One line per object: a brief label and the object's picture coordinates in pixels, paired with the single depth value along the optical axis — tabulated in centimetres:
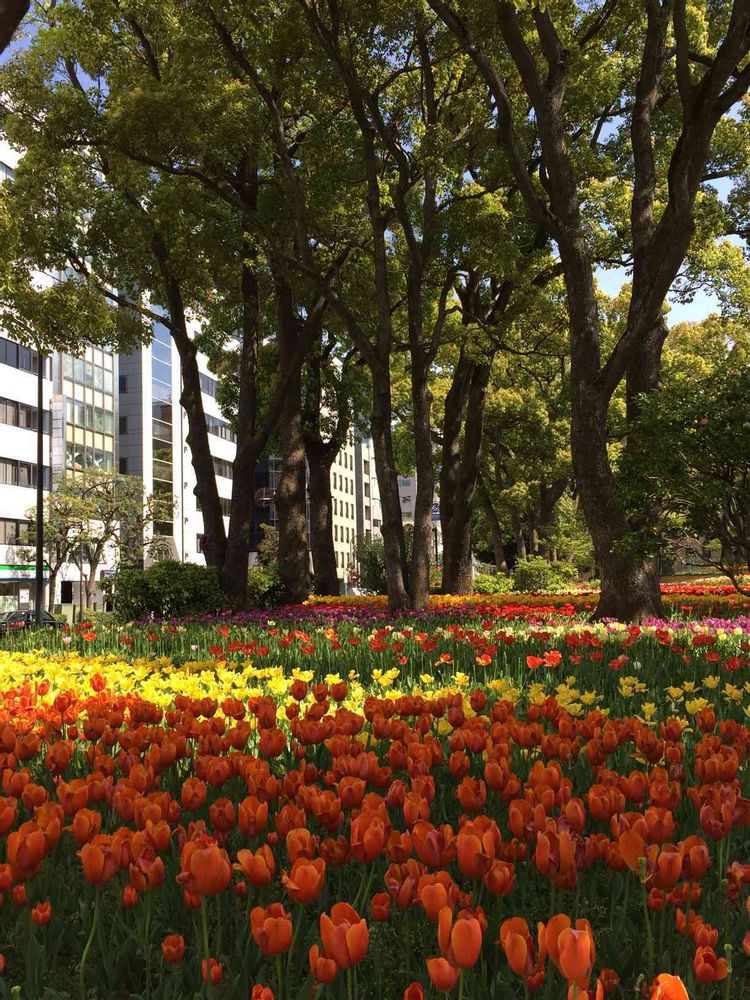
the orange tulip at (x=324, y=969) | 168
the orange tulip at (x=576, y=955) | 152
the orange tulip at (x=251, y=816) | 247
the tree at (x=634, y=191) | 1174
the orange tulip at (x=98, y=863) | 219
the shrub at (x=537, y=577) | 3142
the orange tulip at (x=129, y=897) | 212
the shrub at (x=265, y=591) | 2162
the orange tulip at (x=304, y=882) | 192
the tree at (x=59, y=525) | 4200
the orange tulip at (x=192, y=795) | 283
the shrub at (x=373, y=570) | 3136
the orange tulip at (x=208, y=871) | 201
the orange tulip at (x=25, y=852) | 221
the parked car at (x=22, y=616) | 3039
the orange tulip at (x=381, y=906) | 205
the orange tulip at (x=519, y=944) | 160
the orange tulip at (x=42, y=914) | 216
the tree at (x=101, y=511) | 4212
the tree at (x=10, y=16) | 594
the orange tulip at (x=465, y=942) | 158
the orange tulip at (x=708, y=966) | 170
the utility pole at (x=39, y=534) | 2984
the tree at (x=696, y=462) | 877
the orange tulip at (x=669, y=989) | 140
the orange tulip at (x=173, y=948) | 206
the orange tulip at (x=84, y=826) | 241
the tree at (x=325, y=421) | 2728
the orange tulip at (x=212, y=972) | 187
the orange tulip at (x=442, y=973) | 158
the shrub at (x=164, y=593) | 1802
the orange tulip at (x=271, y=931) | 175
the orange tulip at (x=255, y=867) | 203
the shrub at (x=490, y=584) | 3123
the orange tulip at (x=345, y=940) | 164
